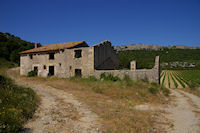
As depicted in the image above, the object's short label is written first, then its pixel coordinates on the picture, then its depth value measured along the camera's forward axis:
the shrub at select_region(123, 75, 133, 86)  13.19
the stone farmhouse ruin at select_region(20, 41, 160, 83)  15.10
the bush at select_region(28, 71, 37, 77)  19.77
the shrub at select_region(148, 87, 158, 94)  12.40
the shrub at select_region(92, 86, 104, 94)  11.05
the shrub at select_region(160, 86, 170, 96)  13.58
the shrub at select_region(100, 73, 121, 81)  15.07
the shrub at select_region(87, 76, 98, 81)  15.67
